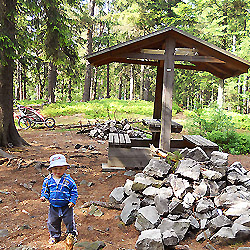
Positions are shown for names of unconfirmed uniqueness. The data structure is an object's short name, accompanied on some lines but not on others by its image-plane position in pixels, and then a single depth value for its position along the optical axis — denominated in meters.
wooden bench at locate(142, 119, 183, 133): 6.84
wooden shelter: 6.33
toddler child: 3.19
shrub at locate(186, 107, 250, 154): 10.49
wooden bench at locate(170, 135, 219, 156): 6.70
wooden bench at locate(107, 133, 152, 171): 6.86
